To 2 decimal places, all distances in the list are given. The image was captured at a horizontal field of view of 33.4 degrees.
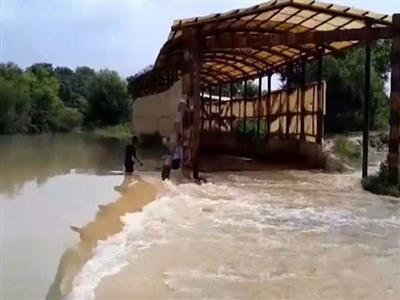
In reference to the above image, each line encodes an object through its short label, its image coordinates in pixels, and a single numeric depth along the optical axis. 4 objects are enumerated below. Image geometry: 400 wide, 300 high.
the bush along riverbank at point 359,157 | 14.54
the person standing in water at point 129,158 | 17.95
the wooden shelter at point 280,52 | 15.35
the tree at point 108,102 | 74.69
